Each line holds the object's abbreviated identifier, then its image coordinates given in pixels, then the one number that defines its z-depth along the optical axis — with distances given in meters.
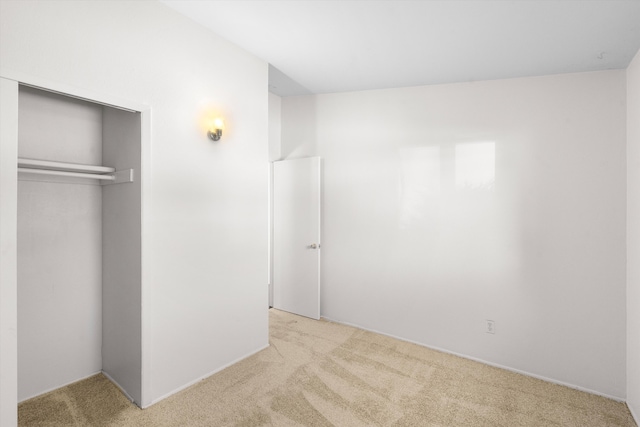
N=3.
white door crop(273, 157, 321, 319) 4.04
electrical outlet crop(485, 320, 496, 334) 3.12
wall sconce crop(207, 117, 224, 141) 2.67
